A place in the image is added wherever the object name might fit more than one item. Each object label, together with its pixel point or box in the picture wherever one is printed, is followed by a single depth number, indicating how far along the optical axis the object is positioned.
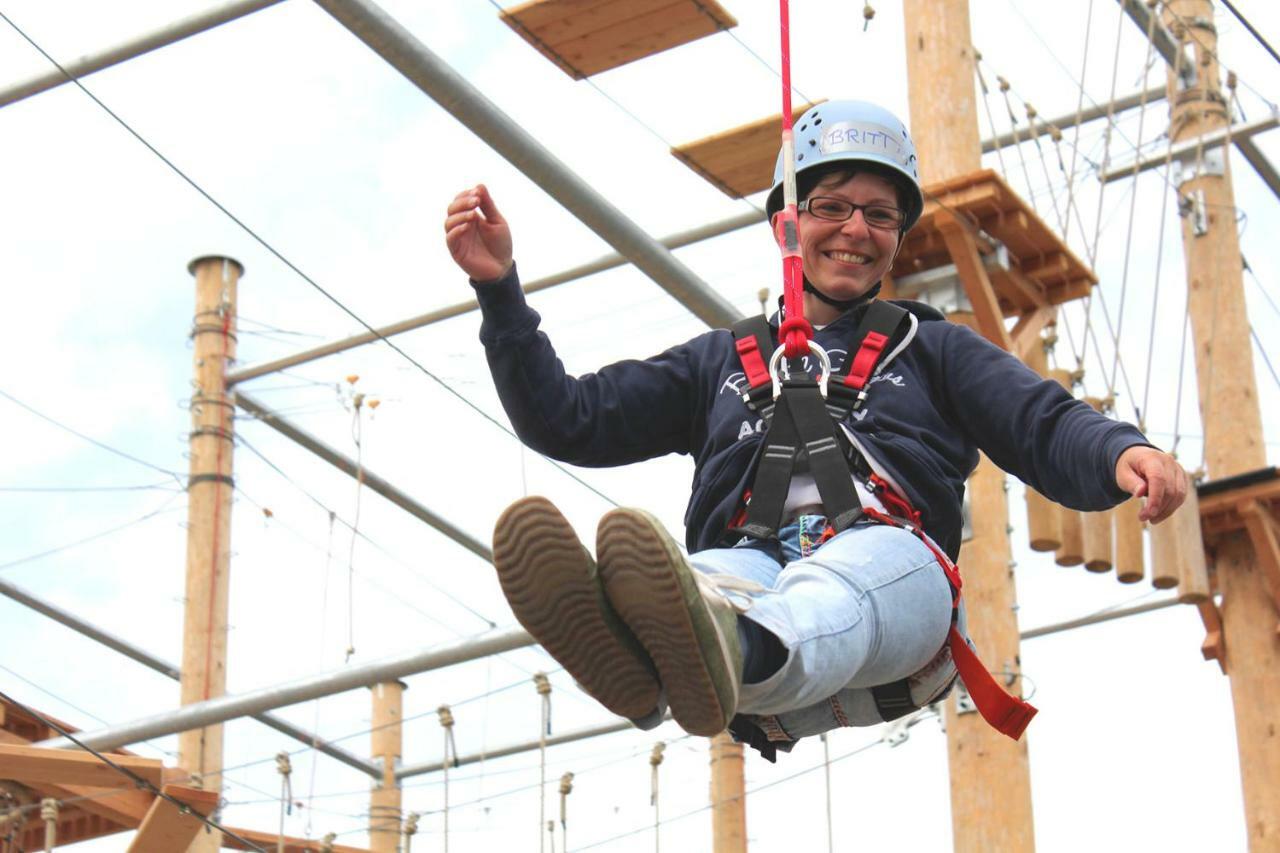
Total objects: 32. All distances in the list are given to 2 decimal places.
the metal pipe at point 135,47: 12.32
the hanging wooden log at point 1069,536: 13.28
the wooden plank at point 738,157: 12.39
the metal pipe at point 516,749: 20.72
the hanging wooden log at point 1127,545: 13.79
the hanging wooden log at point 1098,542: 13.57
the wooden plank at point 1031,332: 12.95
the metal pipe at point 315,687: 16.75
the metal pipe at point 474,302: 15.32
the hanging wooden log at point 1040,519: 12.94
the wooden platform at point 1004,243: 12.10
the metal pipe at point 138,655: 19.74
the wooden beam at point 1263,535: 15.21
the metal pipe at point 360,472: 19.36
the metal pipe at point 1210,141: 17.44
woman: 5.25
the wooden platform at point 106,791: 12.25
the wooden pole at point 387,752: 19.75
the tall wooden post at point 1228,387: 15.42
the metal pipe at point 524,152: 10.52
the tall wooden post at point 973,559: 11.60
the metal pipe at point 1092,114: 16.98
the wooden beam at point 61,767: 12.20
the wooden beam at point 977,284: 12.15
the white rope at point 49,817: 11.43
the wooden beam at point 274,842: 15.36
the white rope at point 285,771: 16.16
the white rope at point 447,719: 14.89
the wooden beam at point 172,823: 12.39
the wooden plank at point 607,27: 11.54
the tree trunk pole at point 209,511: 17.76
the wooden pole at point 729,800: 17.16
